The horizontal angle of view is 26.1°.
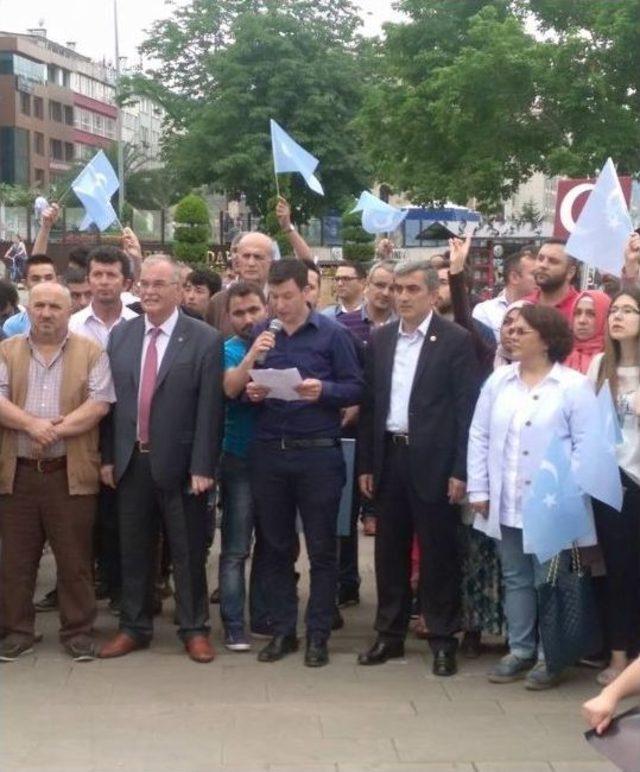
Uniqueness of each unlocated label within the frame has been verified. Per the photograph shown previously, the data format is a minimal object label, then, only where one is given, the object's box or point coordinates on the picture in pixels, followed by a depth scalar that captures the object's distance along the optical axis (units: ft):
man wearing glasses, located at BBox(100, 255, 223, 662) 23.63
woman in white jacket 21.93
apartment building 323.57
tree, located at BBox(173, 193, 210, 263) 109.91
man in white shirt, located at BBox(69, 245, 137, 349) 26.58
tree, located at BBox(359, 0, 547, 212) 109.81
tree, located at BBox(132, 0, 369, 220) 165.78
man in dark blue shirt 23.53
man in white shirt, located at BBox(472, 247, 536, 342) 28.60
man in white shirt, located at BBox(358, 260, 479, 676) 23.11
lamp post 192.75
